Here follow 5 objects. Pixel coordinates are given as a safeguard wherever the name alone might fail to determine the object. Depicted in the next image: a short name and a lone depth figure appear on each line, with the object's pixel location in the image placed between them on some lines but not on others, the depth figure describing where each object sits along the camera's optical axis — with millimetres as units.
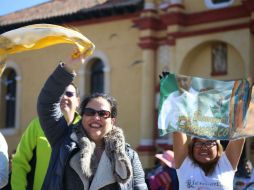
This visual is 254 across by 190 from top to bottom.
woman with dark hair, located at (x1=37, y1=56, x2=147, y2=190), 3408
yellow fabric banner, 3498
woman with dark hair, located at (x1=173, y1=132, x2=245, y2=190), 4387
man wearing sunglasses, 4168
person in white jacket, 3881
